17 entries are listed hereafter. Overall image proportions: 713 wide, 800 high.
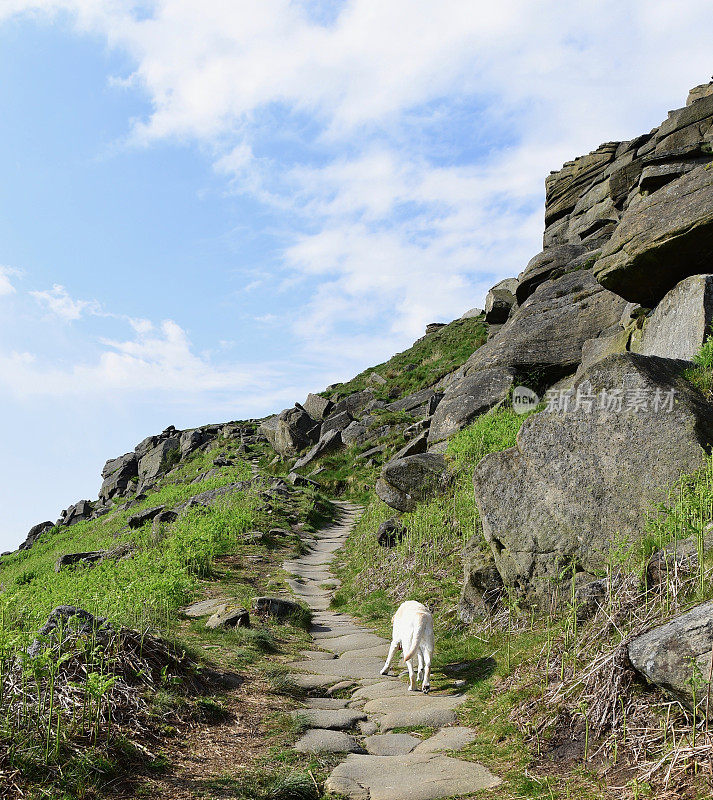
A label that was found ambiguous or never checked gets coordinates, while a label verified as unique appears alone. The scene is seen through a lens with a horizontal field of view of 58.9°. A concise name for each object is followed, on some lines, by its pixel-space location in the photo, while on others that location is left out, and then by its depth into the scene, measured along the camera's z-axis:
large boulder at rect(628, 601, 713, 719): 4.52
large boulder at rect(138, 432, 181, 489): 50.84
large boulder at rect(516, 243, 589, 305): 25.92
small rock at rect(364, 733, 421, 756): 6.31
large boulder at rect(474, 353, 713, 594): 8.23
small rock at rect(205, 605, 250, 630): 10.54
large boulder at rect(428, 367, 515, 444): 20.61
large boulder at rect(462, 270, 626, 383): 20.83
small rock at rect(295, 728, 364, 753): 6.25
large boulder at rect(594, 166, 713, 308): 14.27
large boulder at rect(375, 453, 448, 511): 14.98
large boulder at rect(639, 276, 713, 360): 12.91
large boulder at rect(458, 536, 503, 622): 9.61
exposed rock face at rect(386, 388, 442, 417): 35.27
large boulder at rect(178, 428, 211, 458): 50.47
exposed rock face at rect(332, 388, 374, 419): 42.03
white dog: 7.87
